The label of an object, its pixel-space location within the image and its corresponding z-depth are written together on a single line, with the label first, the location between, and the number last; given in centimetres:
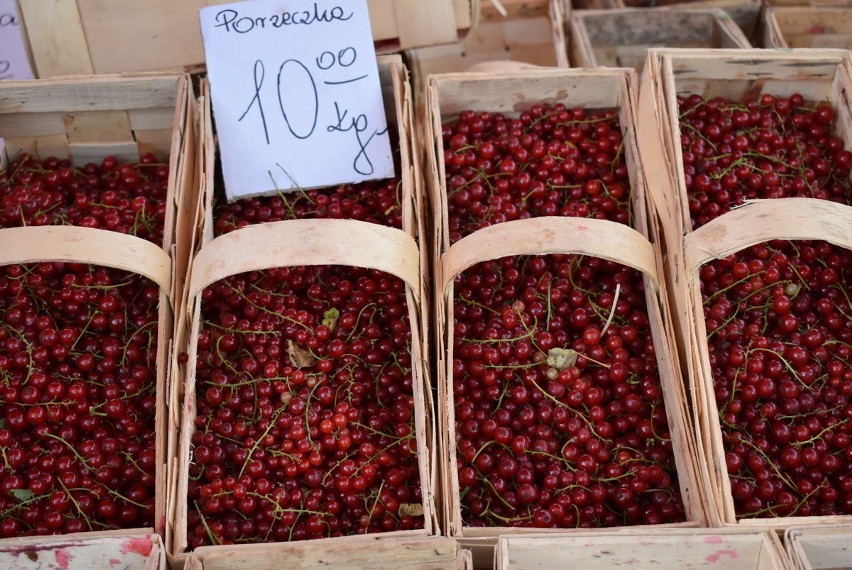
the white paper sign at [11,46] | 205
